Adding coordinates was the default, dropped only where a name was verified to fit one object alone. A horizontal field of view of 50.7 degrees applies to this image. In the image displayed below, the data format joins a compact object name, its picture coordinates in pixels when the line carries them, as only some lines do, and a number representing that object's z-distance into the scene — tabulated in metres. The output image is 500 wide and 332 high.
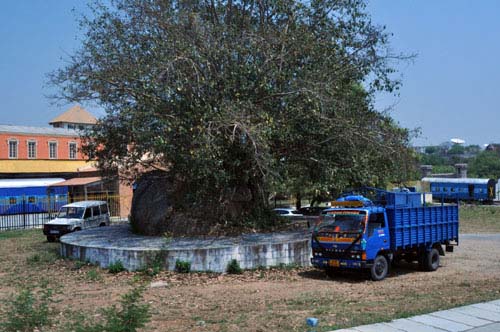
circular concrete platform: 14.67
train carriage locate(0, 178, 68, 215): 41.97
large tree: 15.58
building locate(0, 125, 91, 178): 51.44
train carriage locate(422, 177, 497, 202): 54.38
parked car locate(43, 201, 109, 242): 24.27
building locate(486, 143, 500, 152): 137.12
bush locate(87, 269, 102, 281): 14.30
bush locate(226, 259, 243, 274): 14.68
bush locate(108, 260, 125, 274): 14.78
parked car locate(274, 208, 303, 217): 29.86
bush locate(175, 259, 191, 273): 14.52
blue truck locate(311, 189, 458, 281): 13.52
